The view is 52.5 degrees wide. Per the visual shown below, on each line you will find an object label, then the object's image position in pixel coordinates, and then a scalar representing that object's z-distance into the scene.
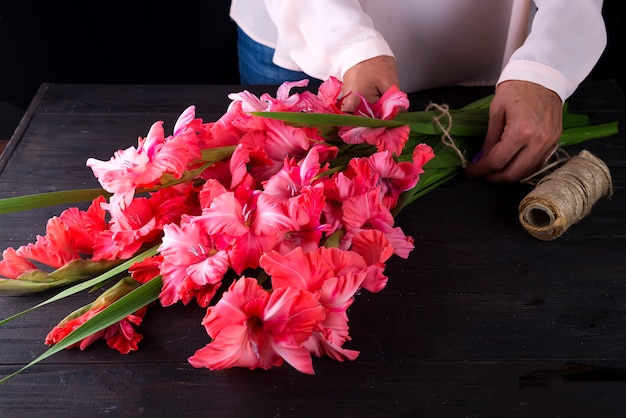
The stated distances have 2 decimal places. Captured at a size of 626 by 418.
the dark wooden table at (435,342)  0.67
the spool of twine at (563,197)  0.87
